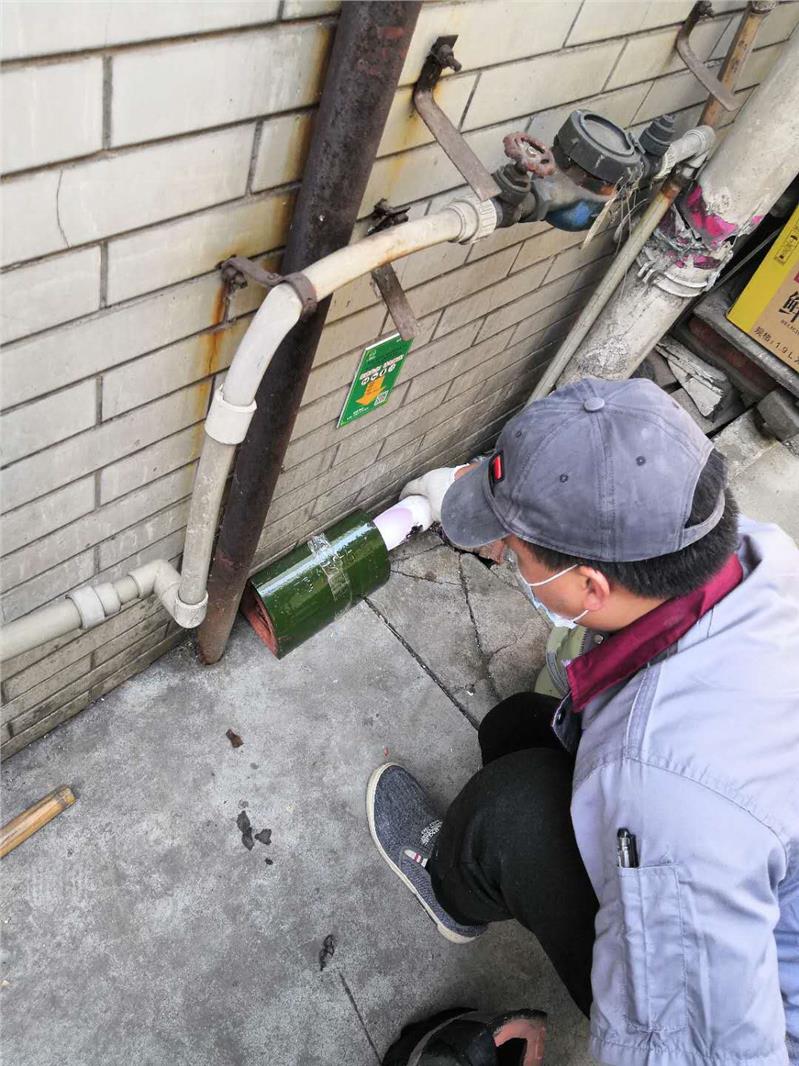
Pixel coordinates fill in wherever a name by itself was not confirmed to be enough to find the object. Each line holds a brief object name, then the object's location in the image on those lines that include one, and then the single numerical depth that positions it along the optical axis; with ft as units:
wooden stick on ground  6.40
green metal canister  7.90
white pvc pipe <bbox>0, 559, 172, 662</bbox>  5.14
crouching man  4.30
